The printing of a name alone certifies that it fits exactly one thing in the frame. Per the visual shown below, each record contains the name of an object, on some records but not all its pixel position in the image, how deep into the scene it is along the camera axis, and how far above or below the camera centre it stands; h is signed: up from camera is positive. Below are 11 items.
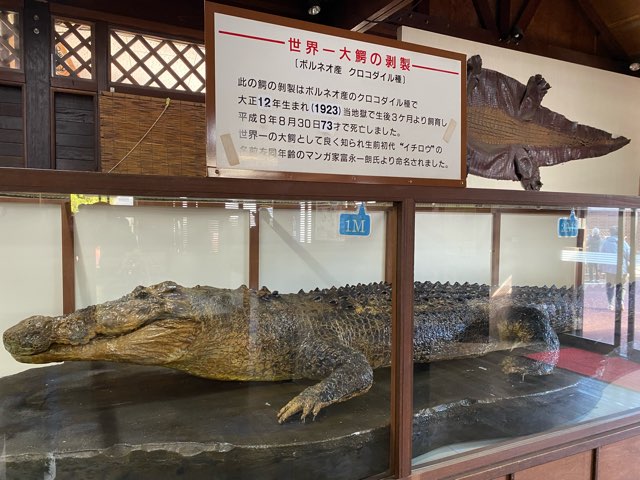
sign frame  0.93 +0.28
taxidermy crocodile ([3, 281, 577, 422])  1.25 -0.37
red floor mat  1.89 -0.63
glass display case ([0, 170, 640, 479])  1.11 -0.38
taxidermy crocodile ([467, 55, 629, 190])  1.73 +0.42
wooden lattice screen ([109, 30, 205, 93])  2.36 +0.90
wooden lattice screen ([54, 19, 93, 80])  2.21 +0.90
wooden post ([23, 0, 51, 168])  2.13 +0.70
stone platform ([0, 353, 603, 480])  1.08 -0.57
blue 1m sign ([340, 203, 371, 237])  1.37 +0.01
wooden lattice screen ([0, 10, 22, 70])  2.11 +0.89
